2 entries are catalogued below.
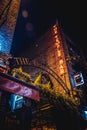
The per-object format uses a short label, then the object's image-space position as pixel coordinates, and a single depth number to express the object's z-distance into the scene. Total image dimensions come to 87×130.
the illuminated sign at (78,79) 13.71
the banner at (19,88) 6.74
